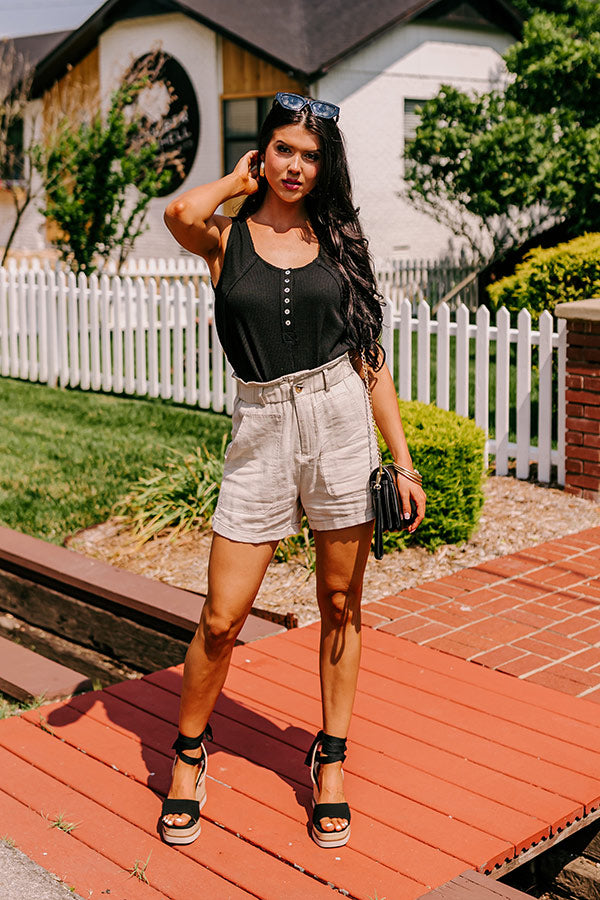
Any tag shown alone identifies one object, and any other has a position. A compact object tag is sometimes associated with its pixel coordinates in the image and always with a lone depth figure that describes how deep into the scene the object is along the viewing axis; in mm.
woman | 2996
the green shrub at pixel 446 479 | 6012
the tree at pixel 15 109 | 19112
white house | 18188
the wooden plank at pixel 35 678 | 4625
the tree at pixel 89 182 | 14172
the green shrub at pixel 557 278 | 8828
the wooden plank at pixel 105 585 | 4953
